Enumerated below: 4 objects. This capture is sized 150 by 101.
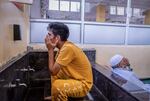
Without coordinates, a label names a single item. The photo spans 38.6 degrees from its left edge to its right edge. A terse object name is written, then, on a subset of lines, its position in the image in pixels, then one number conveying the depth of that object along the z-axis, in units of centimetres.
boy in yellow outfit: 156
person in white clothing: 239
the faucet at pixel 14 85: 126
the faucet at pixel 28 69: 200
